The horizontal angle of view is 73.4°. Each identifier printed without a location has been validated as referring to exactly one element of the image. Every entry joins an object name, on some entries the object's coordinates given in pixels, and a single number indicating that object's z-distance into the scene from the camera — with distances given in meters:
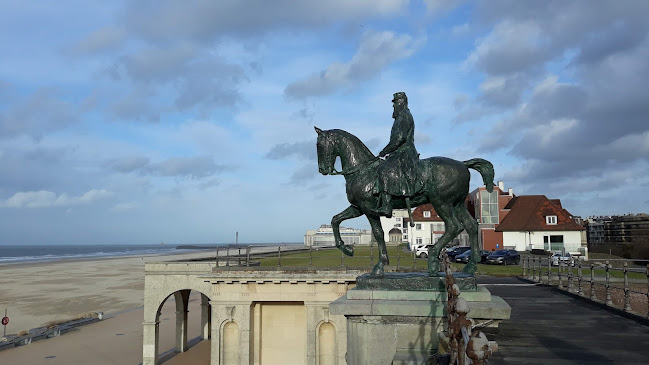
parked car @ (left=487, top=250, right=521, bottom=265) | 37.84
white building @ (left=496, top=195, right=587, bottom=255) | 52.22
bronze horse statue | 6.36
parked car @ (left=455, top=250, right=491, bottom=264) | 36.86
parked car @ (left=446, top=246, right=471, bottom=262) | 41.93
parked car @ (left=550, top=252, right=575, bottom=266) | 36.25
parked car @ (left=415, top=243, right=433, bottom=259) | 43.02
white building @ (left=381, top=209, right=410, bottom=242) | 102.19
